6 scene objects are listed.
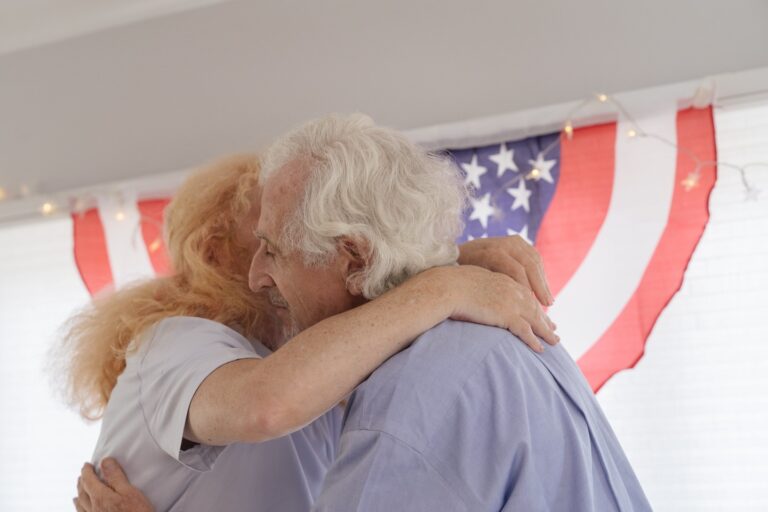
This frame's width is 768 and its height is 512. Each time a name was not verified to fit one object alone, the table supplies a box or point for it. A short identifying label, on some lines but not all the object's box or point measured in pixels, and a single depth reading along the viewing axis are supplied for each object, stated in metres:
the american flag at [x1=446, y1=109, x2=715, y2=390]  2.22
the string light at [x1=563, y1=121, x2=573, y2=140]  2.34
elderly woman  1.04
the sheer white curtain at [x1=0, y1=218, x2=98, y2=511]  2.95
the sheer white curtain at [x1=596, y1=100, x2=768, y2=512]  2.15
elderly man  0.94
